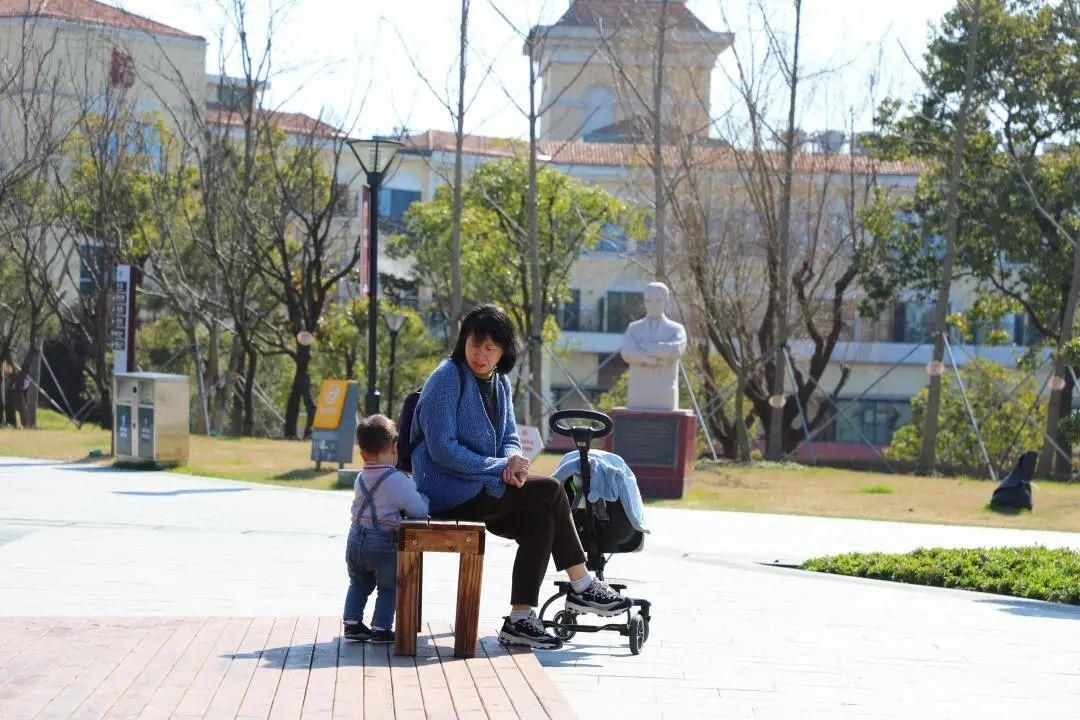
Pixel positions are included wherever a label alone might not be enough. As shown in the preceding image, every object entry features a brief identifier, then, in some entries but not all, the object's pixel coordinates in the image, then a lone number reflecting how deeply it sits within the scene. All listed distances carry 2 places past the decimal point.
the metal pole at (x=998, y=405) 29.12
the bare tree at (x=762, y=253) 30.94
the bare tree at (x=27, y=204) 33.91
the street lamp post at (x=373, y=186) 19.55
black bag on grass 19.39
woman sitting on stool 7.19
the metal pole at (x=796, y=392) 32.69
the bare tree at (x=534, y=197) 29.91
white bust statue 19.80
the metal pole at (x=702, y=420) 28.73
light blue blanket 7.83
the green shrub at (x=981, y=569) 10.94
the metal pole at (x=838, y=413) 30.62
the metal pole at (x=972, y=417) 27.60
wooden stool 6.77
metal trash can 21.34
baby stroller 7.73
